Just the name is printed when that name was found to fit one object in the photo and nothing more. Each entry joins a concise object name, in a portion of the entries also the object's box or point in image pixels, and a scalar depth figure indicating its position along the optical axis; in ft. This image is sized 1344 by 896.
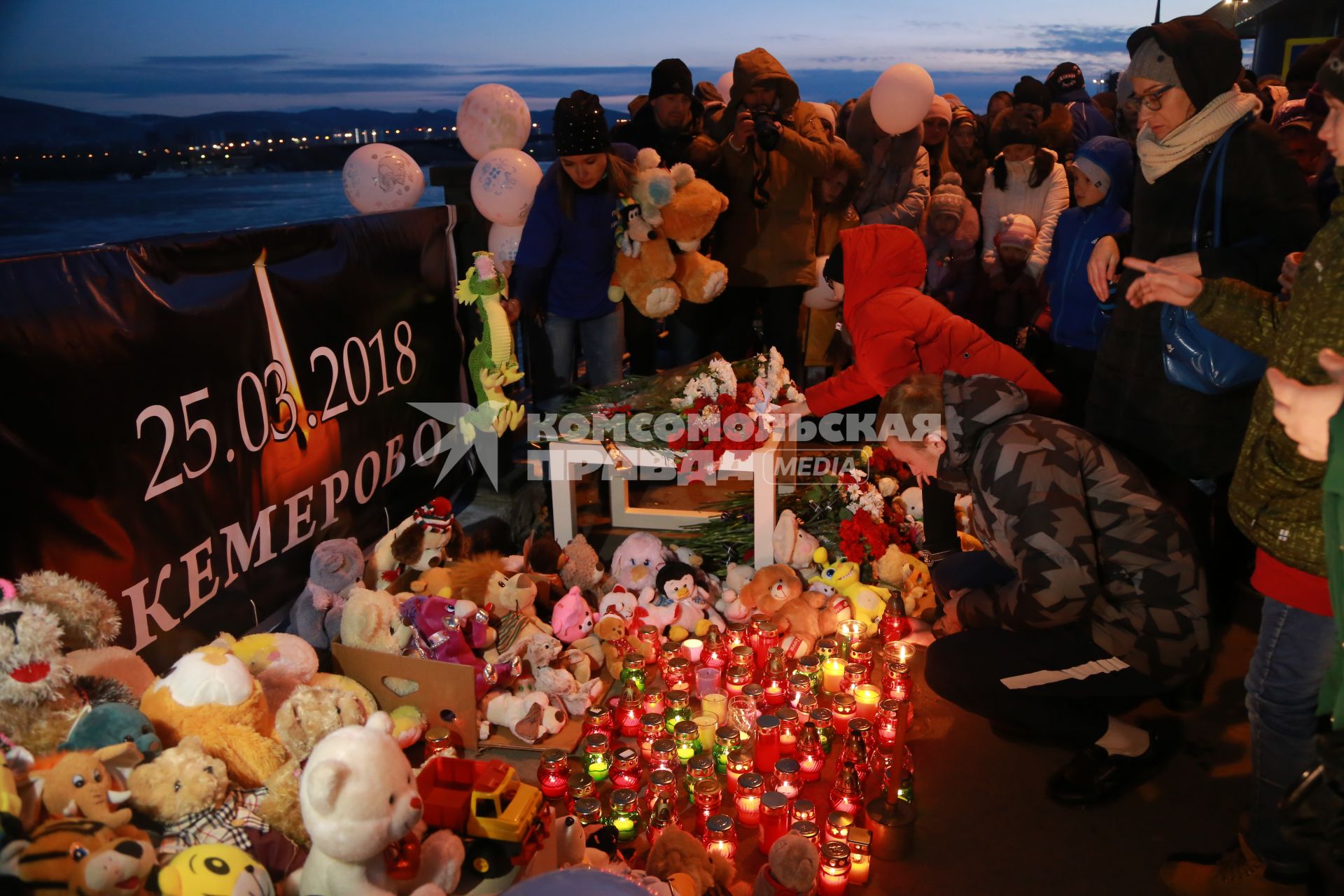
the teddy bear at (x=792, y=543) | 11.24
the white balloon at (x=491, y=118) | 14.61
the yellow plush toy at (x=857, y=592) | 10.48
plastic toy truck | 6.89
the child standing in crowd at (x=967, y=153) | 20.21
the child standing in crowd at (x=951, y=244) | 16.44
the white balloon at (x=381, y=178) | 13.71
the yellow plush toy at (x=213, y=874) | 5.22
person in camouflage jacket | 7.36
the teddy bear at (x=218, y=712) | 6.63
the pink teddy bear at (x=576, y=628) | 9.93
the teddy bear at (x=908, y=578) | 10.73
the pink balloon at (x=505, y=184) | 13.80
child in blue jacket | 11.28
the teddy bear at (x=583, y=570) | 10.93
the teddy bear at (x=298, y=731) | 6.41
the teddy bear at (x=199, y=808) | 5.85
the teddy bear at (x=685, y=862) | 6.34
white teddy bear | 5.39
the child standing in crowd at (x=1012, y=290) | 16.31
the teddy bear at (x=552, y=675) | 9.11
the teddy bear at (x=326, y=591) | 9.28
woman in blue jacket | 12.17
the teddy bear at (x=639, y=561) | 10.74
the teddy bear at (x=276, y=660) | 8.01
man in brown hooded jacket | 14.10
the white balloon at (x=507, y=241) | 14.46
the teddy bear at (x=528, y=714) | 8.67
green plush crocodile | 12.19
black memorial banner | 7.15
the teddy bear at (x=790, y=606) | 9.96
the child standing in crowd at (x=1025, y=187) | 16.12
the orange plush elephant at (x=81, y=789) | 5.32
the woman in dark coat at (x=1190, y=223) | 7.56
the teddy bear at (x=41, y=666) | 5.99
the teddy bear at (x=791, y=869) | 6.30
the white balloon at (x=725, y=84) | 21.99
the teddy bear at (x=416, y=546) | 10.32
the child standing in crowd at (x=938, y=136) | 18.34
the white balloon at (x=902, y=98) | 15.83
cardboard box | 8.26
